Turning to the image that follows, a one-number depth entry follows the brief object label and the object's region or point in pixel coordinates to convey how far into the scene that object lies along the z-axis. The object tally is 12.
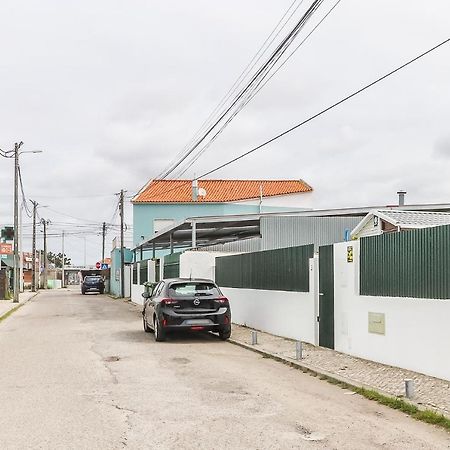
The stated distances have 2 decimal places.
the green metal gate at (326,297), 12.66
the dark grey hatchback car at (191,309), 14.54
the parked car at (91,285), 55.38
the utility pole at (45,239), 76.26
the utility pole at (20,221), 42.43
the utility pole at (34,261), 62.47
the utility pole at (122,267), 47.44
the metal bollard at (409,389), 7.90
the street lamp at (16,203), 38.20
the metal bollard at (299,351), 11.30
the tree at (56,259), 153.38
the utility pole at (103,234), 86.09
